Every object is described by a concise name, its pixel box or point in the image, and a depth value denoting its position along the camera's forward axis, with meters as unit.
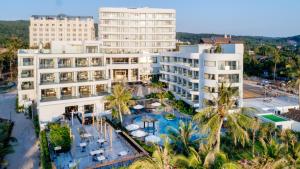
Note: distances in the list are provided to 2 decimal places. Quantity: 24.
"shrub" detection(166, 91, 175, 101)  46.41
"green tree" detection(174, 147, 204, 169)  13.65
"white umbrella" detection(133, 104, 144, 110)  38.81
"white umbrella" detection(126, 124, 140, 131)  30.46
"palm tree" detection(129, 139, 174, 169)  13.06
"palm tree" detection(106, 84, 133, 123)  32.95
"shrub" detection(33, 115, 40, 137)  32.26
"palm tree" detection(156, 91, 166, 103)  43.86
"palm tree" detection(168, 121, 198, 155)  20.32
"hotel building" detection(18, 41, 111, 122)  34.79
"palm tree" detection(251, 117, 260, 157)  24.31
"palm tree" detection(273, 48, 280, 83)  69.41
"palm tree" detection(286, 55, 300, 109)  41.85
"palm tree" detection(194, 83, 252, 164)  20.21
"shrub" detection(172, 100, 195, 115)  39.70
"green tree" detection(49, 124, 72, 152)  25.56
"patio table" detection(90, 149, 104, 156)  23.79
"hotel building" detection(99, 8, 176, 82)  78.54
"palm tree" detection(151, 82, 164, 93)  52.49
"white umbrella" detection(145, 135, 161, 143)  26.83
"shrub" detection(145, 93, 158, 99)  46.47
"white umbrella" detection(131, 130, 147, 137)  28.48
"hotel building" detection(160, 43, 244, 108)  35.37
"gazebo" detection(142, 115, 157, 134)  32.45
